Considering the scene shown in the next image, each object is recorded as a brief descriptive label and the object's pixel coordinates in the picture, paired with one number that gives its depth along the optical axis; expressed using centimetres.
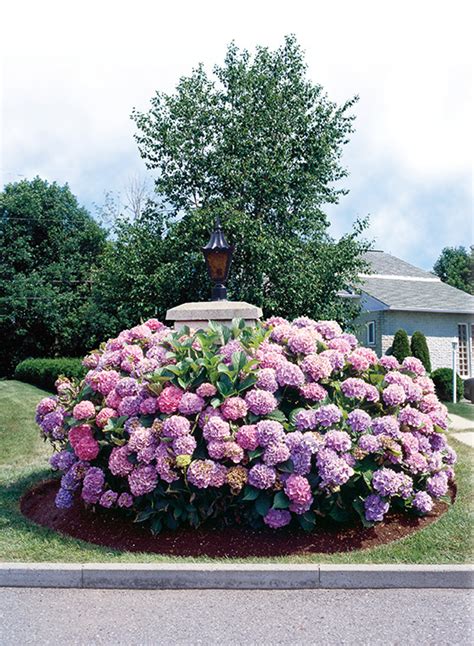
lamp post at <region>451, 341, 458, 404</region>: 1648
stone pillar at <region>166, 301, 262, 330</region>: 722
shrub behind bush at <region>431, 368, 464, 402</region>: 1784
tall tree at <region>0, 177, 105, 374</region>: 2850
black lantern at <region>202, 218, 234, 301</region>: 782
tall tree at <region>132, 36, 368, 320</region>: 1467
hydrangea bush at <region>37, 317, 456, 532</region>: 494
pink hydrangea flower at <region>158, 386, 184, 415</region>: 520
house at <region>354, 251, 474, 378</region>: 2339
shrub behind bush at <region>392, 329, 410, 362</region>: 2055
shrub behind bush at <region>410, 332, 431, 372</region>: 2062
